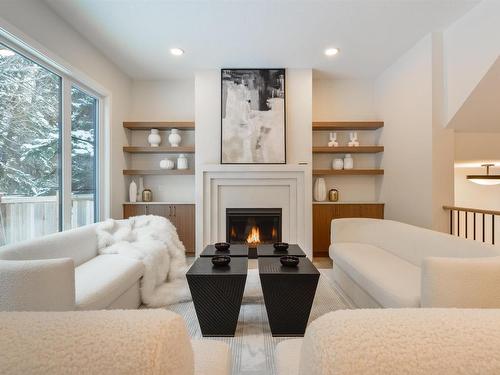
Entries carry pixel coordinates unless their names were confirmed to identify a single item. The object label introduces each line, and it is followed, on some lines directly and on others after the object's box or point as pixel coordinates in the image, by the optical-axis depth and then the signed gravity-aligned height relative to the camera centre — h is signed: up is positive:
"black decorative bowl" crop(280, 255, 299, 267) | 2.13 -0.57
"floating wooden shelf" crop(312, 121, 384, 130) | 4.30 +0.97
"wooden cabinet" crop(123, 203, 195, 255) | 4.20 -0.40
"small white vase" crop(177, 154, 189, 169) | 4.41 +0.37
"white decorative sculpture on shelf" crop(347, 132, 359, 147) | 4.44 +0.75
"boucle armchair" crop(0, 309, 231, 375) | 0.41 -0.25
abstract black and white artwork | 4.06 +1.03
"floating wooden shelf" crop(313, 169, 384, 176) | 4.32 +0.24
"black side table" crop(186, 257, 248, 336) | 1.93 -0.78
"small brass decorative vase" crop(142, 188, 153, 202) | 4.45 -0.13
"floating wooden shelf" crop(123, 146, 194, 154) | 4.29 +0.58
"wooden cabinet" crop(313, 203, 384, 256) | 4.23 -0.43
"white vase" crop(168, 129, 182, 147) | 4.39 +0.77
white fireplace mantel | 4.05 -0.12
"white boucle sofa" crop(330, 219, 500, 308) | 1.88 -0.66
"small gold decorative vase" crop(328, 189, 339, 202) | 4.46 -0.13
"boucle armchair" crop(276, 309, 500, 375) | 0.43 -0.26
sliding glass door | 2.34 +0.36
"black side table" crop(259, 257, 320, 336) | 1.96 -0.79
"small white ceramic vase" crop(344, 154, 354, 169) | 4.46 +0.40
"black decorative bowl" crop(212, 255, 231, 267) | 2.14 -0.58
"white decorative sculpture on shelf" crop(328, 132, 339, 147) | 4.45 +0.74
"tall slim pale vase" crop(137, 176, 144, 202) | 4.54 -0.02
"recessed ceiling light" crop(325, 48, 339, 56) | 3.54 +1.75
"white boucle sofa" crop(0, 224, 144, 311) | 1.49 -0.59
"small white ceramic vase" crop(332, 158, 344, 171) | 4.45 +0.36
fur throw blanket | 2.56 -0.63
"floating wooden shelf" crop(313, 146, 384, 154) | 4.32 +0.59
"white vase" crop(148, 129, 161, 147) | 4.38 +0.76
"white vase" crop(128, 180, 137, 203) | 4.38 -0.09
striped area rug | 1.69 -1.06
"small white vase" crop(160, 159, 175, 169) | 4.38 +0.36
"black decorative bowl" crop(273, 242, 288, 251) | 2.70 -0.58
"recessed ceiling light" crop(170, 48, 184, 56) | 3.54 +1.75
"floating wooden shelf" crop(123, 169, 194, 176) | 4.30 +0.24
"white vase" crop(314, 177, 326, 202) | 4.44 -0.05
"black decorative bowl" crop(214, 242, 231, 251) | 2.70 -0.59
